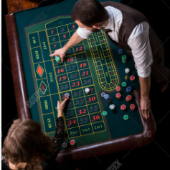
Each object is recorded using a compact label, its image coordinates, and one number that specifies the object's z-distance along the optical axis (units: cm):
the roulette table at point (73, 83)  228
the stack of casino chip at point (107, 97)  233
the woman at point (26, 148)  160
